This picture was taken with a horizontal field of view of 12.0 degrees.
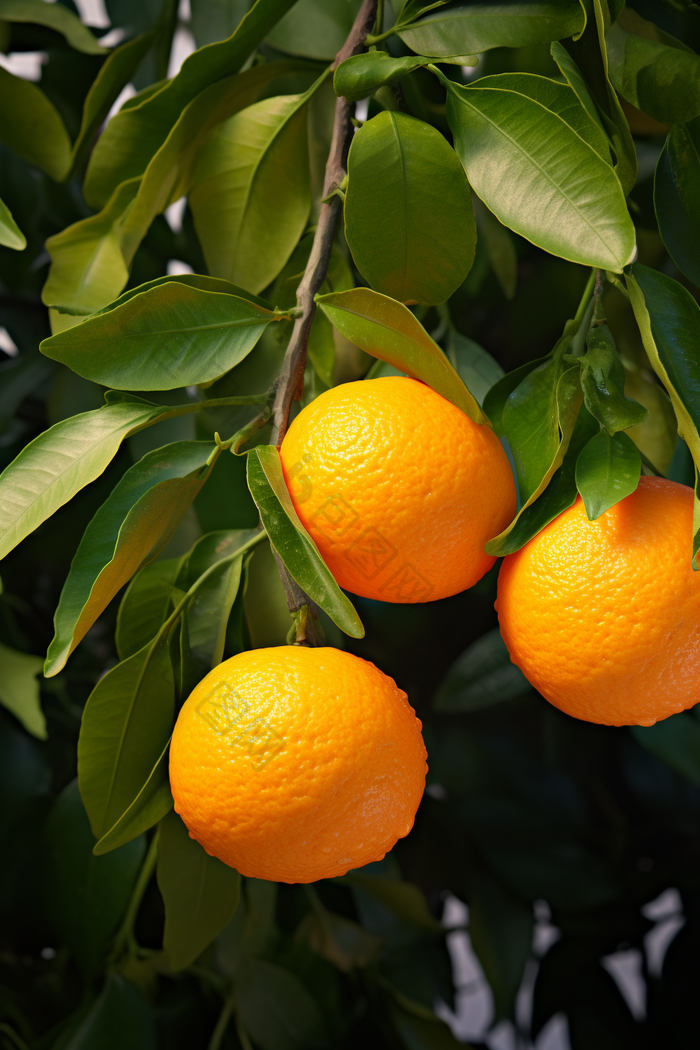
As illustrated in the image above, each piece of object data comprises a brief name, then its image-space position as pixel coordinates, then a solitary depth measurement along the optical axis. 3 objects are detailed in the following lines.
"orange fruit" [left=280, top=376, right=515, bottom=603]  0.87
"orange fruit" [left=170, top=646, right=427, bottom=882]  0.86
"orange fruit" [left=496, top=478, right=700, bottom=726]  0.86
